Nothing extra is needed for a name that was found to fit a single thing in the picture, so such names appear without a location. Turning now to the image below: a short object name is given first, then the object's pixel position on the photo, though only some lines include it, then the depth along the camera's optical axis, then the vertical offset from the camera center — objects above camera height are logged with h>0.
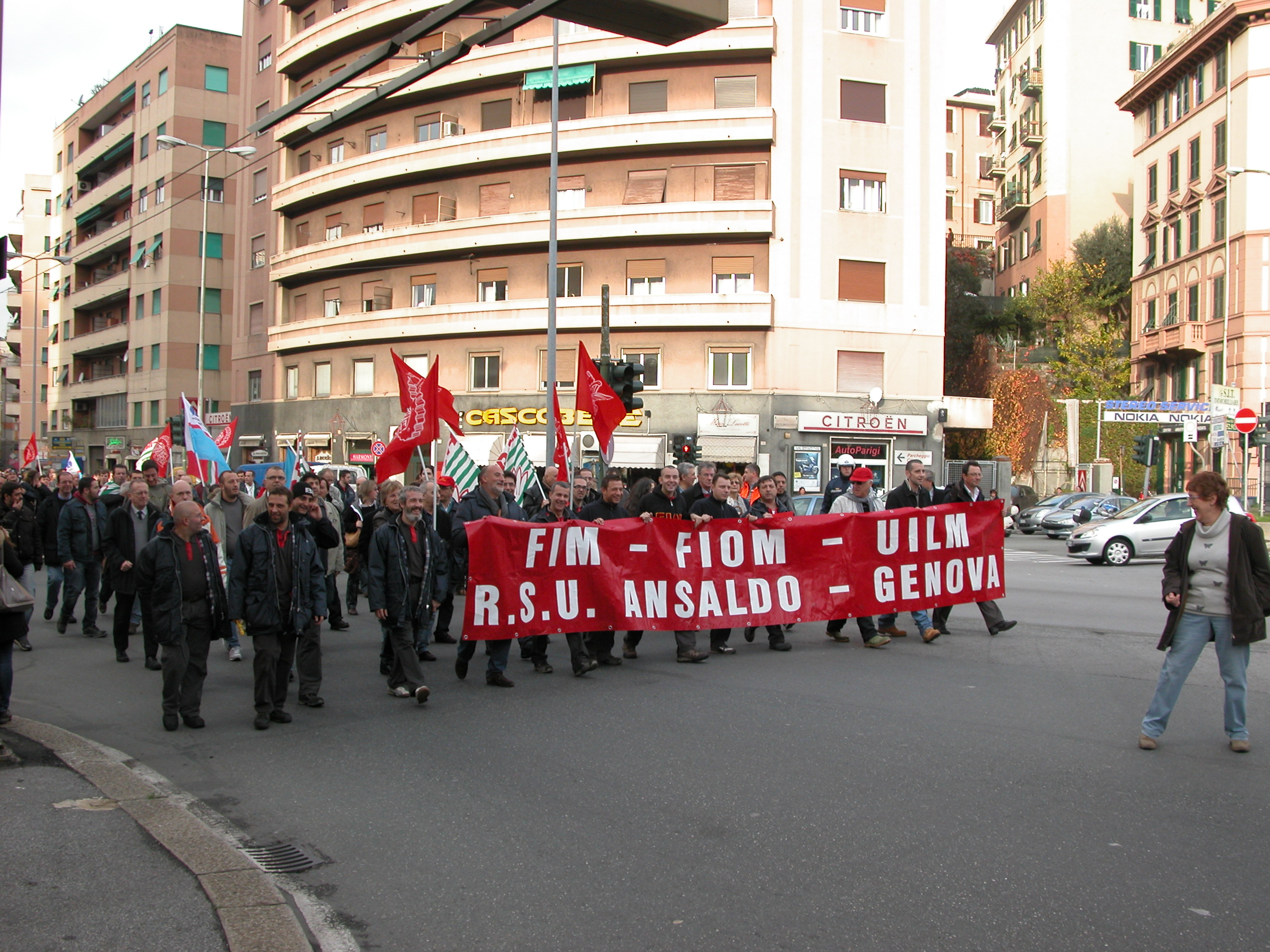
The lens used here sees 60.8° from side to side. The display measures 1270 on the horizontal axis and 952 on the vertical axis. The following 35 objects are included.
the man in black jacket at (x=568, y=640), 9.11 -1.44
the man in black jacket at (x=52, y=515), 12.36 -0.52
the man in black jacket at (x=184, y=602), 7.46 -0.91
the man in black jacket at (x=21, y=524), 12.20 -0.62
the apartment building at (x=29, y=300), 79.00 +13.00
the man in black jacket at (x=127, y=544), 10.16 -0.72
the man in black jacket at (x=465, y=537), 8.72 -0.53
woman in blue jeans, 6.42 -0.72
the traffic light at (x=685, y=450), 20.92 +0.51
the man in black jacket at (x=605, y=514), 9.61 -0.35
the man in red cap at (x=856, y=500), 10.79 -0.22
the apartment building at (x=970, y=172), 68.56 +19.75
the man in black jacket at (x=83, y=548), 11.82 -0.87
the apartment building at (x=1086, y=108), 55.81 +19.43
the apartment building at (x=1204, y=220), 42.09 +11.04
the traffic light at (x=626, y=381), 16.86 +1.49
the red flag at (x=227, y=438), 20.91 +0.68
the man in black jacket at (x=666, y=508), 9.79 -0.30
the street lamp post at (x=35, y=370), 54.81 +5.68
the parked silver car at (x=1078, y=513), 30.88 -0.97
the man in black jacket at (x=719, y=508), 10.20 -0.30
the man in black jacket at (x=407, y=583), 8.02 -0.83
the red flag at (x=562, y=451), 14.98 +0.34
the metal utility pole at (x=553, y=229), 22.72 +5.24
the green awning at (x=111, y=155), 57.47 +17.44
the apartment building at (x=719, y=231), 33.38 +7.75
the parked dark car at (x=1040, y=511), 32.84 -0.97
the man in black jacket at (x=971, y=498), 10.95 -0.20
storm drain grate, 4.70 -1.71
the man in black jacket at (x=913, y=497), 10.78 -0.19
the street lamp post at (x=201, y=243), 28.25 +7.98
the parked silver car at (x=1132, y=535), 22.14 -1.12
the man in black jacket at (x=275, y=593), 7.41 -0.83
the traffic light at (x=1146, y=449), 32.31 +0.96
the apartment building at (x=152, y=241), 51.62 +11.84
